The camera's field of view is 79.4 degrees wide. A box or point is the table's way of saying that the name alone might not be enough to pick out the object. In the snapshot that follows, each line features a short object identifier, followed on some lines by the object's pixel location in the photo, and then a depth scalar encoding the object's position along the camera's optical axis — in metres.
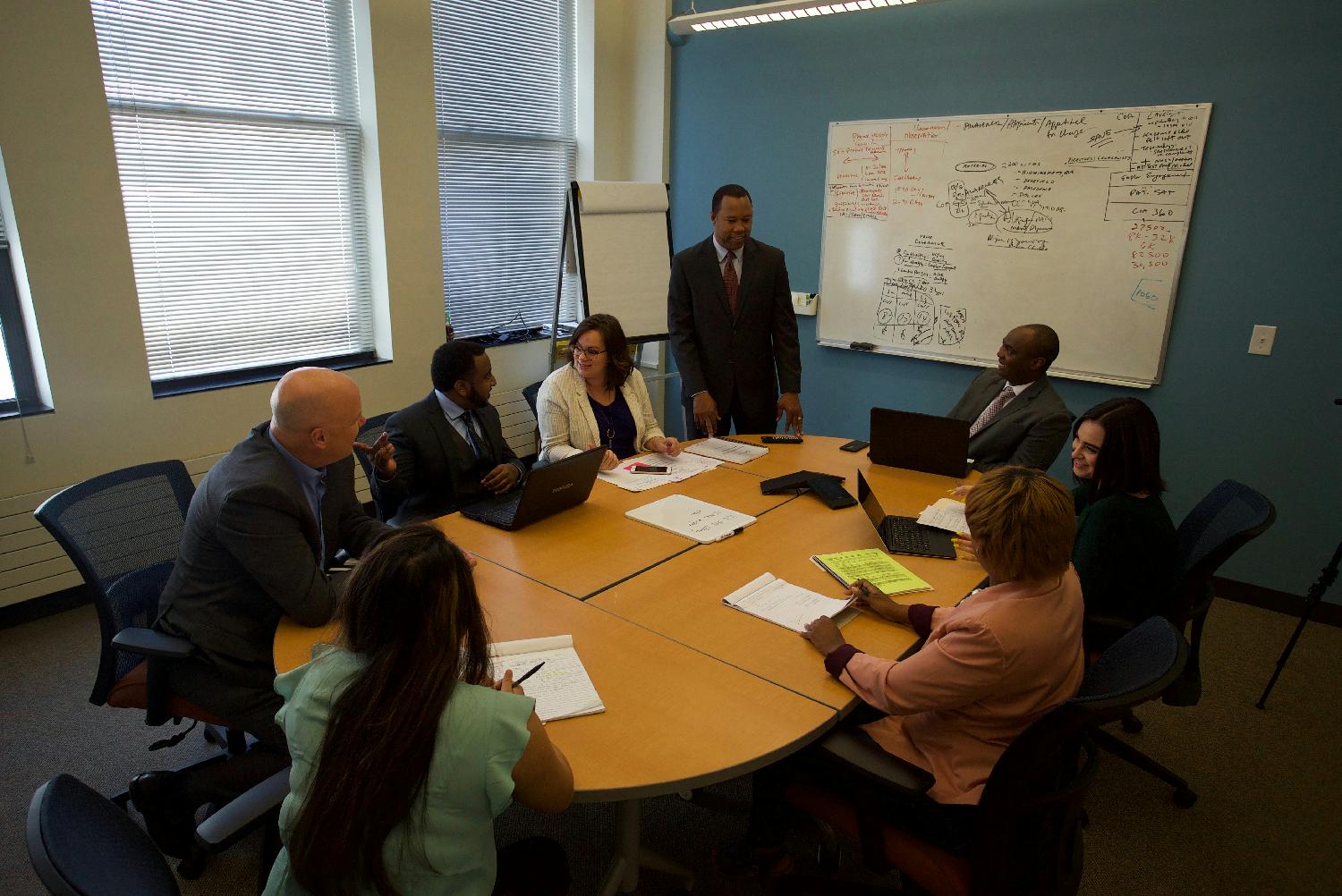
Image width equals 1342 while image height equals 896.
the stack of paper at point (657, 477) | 2.85
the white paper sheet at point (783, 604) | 1.92
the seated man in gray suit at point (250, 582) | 1.80
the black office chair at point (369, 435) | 2.83
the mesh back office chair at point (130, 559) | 1.93
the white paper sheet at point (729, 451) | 3.24
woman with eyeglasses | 3.14
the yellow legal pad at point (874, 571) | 2.09
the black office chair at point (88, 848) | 0.91
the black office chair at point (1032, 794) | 1.36
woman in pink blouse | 1.51
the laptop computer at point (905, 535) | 2.35
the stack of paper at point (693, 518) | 2.41
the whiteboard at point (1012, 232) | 3.73
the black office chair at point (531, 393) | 3.65
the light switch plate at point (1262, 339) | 3.56
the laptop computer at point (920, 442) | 3.00
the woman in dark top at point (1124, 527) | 2.18
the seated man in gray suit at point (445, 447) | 2.86
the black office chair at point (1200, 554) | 2.18
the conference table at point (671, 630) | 1.46
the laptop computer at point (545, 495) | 2.36
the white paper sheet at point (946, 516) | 2.52
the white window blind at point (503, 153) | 4.70
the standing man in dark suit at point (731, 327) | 3.82
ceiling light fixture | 3.52
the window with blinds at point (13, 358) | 3.14
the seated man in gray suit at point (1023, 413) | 2.96
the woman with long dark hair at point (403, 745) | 1.09
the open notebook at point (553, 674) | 1.55
